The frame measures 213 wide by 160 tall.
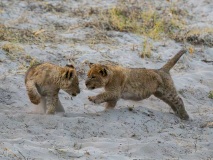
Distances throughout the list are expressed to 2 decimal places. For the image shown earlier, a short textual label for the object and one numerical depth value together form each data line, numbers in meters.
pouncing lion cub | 17.20
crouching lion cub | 16.56
